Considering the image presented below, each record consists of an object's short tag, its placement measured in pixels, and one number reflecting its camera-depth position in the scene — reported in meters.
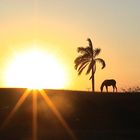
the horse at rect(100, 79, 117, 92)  61.33
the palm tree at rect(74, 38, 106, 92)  76.31
